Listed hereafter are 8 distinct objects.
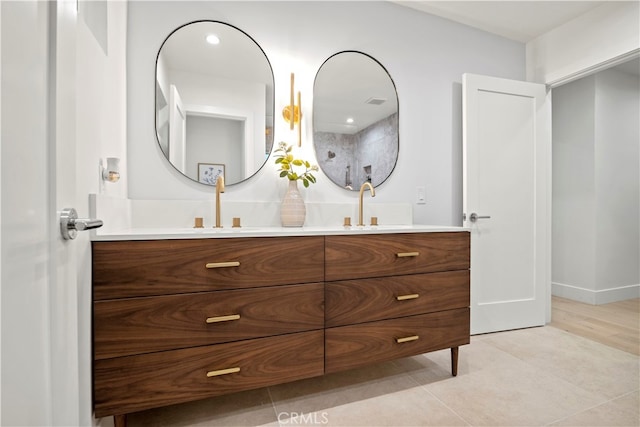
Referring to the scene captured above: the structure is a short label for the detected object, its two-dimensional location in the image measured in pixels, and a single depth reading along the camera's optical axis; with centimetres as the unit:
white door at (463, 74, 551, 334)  242
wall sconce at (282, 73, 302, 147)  204
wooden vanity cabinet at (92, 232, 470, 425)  117
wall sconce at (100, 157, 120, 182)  133
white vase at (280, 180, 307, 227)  190
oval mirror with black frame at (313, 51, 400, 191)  214
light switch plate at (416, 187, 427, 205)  239
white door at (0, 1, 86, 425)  50
